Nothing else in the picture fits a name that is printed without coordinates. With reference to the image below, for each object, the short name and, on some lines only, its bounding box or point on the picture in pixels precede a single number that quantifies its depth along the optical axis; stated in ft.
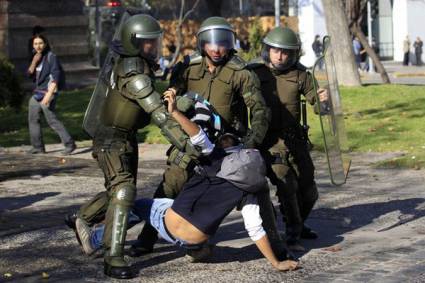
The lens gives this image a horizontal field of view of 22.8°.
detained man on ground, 23.36
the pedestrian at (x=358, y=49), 139.85
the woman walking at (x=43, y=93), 46.98
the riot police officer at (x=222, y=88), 24.29
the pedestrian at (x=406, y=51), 170.55
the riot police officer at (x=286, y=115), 26.08
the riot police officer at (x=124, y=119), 22.84
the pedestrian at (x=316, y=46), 152.15
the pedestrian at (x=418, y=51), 173.47
